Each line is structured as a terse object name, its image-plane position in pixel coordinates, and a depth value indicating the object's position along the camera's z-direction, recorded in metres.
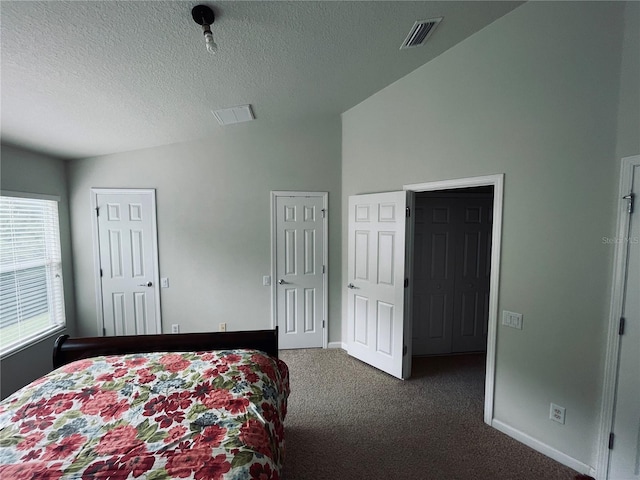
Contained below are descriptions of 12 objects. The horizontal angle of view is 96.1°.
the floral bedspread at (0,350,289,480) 1.12
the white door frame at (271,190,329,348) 3.72
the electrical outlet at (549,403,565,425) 1.99
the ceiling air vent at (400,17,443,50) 2.10
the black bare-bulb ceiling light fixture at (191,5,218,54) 1.55
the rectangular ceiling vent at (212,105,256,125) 2.92
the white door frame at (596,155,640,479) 1.69
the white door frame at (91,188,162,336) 3.50
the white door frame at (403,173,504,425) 2.26
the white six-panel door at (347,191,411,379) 3.02
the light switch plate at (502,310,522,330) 2.19
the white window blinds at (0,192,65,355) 2.74
